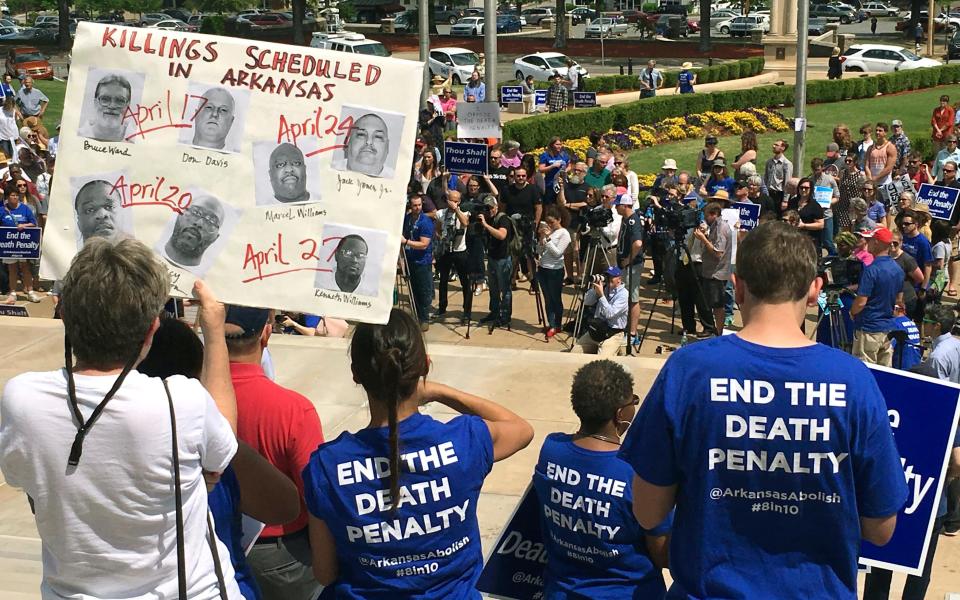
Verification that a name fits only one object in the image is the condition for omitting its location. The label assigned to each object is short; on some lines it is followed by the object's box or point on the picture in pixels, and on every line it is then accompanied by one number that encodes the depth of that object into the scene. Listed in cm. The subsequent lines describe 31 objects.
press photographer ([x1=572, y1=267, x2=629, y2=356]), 1270
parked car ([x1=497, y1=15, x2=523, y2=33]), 7075
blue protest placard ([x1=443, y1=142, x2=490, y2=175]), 1712
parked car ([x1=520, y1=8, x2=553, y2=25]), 7731
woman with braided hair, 345
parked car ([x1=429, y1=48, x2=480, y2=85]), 4528
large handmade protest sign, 425
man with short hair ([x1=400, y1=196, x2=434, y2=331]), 1427
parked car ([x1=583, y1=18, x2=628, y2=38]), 6781
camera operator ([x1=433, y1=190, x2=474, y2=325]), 1484
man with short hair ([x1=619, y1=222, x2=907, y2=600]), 288
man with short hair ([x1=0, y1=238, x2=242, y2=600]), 292
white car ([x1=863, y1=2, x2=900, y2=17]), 7612
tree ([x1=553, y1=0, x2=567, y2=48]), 5944
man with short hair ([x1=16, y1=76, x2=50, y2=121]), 2816
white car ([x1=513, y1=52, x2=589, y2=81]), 4559
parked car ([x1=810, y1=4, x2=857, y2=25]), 7269
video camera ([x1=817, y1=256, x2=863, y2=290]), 1159
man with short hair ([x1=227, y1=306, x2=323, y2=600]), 391
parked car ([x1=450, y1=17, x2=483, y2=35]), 6538
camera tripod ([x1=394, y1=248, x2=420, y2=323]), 1391
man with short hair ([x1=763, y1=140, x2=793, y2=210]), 1836
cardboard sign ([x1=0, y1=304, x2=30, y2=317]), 1316
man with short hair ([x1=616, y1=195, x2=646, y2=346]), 1388
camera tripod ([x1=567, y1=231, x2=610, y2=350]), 1389
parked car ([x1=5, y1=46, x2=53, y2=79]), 4575
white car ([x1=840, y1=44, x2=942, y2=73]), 4372
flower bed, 2980
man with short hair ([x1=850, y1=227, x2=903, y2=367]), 1095
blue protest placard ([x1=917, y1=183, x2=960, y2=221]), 1602
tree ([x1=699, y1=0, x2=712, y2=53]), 5343
